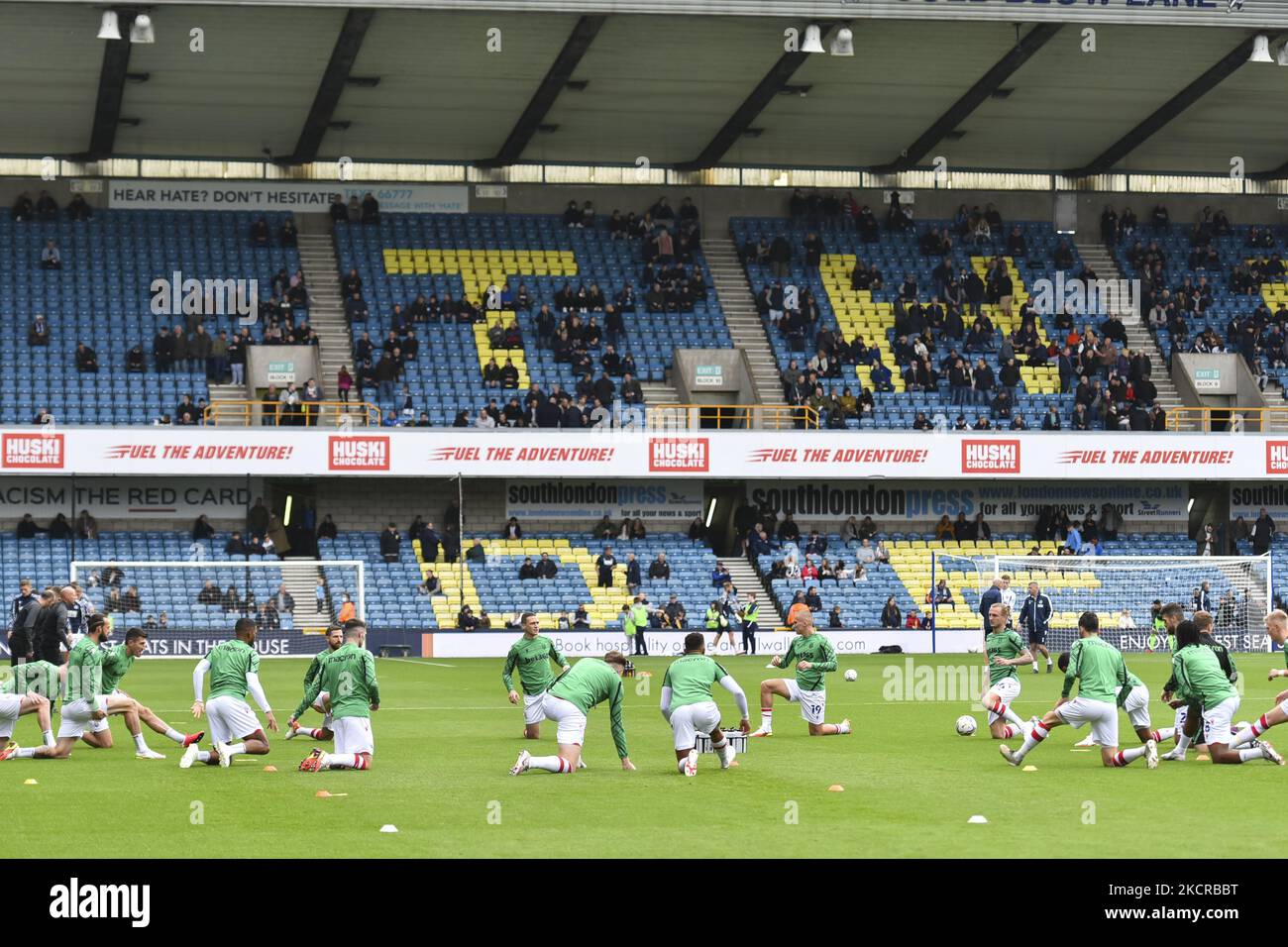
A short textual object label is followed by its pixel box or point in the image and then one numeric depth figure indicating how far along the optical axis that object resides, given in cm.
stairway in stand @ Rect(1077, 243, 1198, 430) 5619
